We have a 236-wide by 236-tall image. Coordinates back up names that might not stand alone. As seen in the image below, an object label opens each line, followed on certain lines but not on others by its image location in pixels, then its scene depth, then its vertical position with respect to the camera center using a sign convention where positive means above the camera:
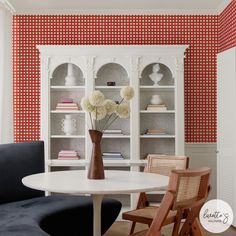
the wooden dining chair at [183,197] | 2.82 -0.52
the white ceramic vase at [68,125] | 5.95 -0.09
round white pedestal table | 3.02 -0.48
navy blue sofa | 3.85 -0.79
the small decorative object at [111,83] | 5.94 +0.48
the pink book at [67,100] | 5.96 +0.25
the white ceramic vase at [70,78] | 5.96 +0.55
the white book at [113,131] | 5.93 -0.17
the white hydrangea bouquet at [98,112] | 3.55 +0.05
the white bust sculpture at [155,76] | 6.01 +0.58
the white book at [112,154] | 5.90 -0.47
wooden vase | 3.55 -0.34
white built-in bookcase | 5.84 +0.54
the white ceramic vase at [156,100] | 5.98 +0.25
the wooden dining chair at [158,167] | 3.93 -0.47
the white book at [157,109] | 5.91 +0.13
